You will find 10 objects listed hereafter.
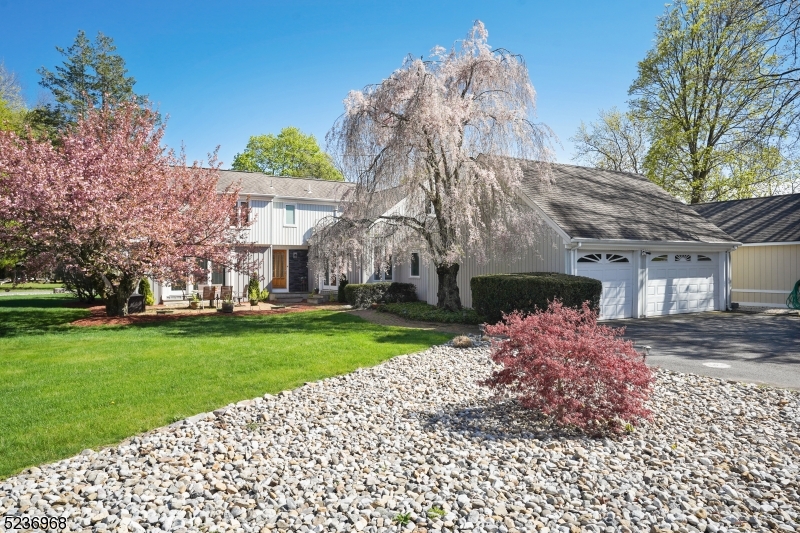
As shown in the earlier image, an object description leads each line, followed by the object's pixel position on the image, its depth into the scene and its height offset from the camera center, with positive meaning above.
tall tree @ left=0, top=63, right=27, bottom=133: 27.68 +10.67
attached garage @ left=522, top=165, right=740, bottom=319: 14.55 +0.76
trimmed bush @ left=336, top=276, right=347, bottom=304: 21.23 -1.02
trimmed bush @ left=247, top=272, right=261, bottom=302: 20.30 -0.70
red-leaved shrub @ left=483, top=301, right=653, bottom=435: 5.13 -1.13
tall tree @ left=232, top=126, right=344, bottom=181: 47.28 +11.01
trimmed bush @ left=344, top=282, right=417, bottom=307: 19.17 -0.85
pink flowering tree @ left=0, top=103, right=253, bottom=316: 11.70 +1.71
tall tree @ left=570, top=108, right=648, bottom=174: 31.64 +8.27
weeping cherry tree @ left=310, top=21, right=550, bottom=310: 13.06 +3.04
